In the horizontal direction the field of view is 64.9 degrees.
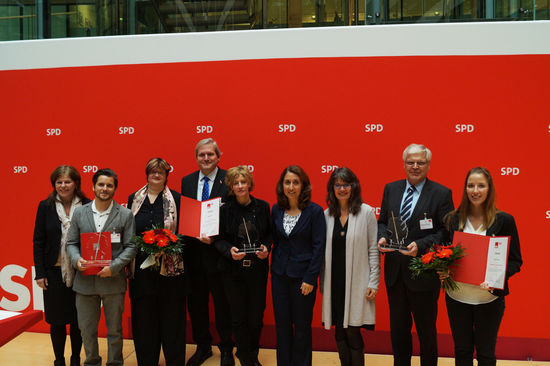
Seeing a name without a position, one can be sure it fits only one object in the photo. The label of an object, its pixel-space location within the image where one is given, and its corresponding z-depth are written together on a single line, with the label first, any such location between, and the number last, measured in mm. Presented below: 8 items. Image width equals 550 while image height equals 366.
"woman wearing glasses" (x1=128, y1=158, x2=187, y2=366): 3268
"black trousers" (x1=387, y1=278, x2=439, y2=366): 3000
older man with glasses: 2955
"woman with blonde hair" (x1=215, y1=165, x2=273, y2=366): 3241
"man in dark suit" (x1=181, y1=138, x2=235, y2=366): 3523
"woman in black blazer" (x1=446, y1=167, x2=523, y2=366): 2648
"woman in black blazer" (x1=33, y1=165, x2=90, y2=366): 3395
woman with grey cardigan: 3037
